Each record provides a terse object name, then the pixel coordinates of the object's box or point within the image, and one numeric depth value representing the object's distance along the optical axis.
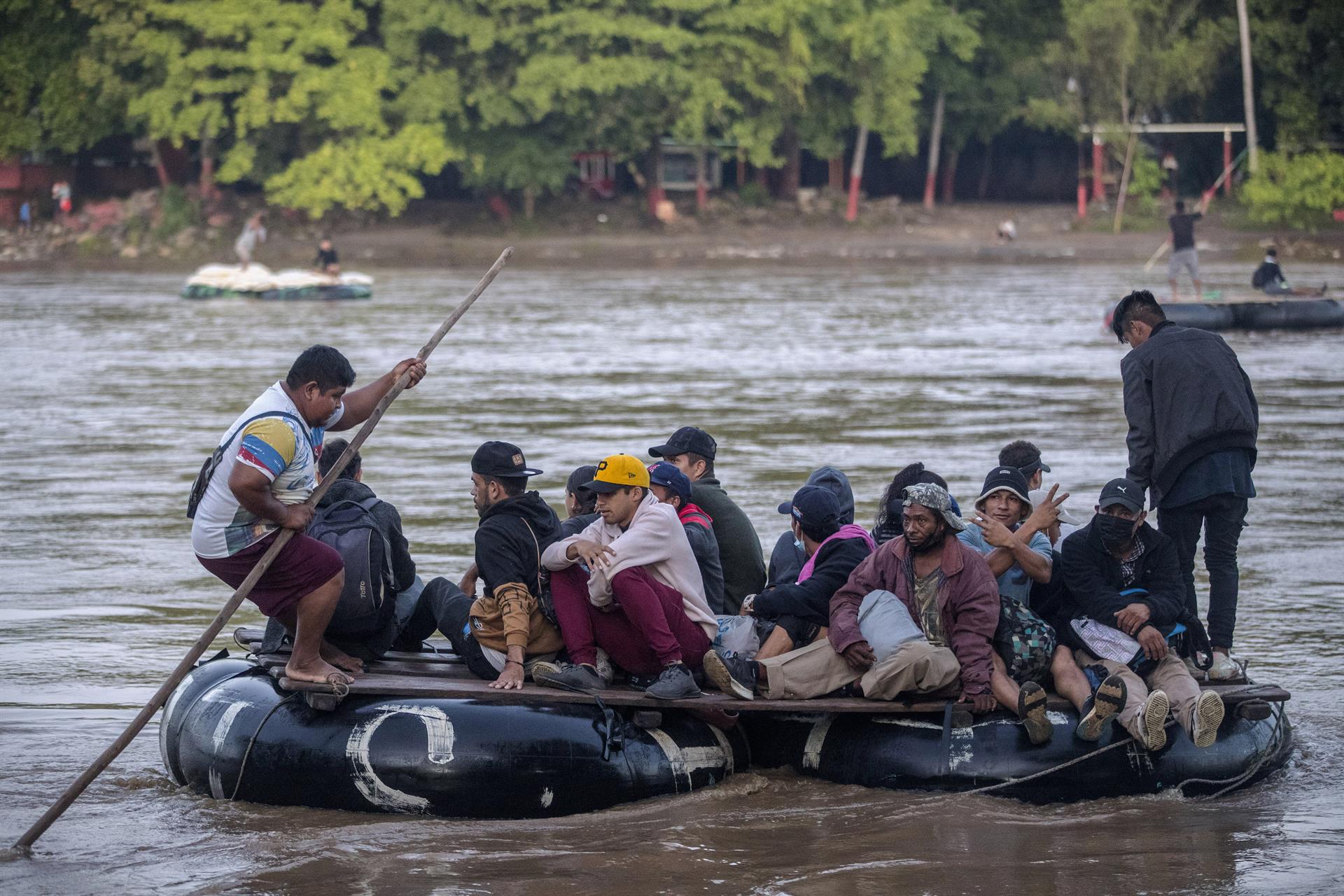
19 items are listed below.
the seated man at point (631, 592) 14.26
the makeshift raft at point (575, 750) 14.15
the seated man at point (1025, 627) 14.05
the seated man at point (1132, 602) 14.35
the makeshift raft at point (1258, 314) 51.81
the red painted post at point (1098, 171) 94.46
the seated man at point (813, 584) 14.91
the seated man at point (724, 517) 16.61
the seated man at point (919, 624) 14.06
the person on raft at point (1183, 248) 55.37
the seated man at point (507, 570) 14.51
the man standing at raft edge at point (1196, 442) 15.99
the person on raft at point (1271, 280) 55.25
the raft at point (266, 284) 69.44
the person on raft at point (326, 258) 74.25
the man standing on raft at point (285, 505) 13.63
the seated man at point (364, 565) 14.80
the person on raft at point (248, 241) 74.56
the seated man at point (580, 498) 16.06
